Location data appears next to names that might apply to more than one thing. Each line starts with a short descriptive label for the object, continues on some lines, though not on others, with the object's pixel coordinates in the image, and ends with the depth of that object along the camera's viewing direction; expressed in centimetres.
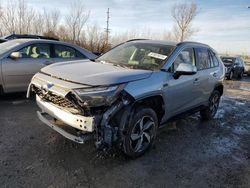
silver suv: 234
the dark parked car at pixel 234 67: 1190
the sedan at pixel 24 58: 433
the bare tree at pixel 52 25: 1638
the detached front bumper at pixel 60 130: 235
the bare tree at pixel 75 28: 1646
